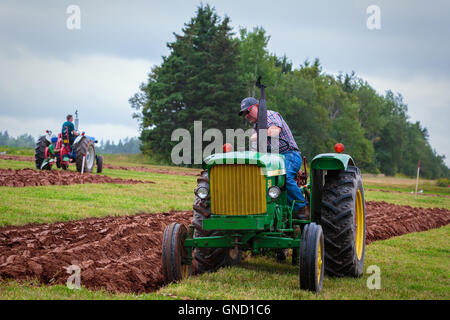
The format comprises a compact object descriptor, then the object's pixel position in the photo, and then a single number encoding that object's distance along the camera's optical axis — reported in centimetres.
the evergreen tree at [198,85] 4234
